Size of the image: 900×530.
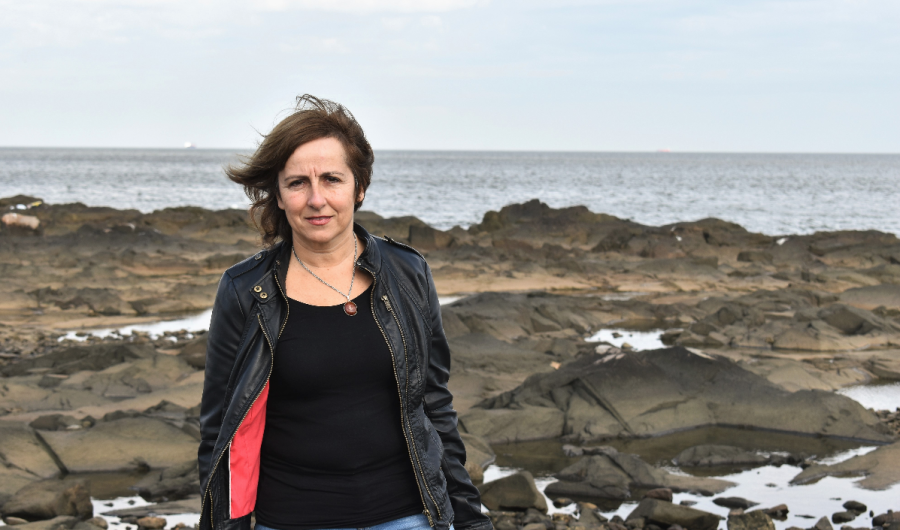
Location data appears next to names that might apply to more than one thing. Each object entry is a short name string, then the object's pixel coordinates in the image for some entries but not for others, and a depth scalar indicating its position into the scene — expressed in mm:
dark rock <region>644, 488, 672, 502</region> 6363
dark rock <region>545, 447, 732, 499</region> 6590
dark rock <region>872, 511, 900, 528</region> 5804
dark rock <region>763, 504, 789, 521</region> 6117
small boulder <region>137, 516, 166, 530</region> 5727
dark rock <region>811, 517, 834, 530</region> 5719
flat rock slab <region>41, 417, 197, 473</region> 7096
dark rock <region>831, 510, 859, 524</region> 5977
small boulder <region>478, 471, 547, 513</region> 6102
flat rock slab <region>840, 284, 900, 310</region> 15383
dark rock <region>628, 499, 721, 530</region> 5730
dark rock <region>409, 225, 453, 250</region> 22969
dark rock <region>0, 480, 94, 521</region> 5801
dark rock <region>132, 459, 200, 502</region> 6520
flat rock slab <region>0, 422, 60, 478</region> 6801
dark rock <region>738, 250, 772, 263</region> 21109
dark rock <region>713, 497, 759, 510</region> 6262
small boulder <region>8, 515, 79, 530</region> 5305
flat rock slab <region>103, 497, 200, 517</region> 6051
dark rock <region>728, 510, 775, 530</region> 5500
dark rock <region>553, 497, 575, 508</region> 6332
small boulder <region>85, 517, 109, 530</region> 5754
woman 2406
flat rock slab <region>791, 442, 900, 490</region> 6777
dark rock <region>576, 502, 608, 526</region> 5875
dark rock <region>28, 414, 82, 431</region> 7762
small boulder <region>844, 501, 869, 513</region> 6141
